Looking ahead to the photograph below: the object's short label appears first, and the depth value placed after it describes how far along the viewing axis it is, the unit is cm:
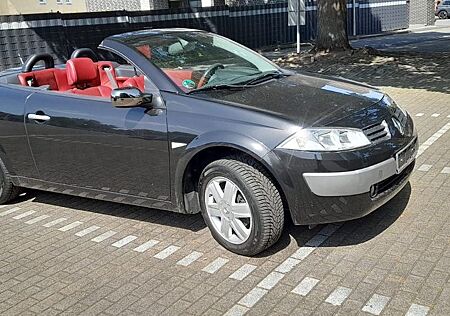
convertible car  346
